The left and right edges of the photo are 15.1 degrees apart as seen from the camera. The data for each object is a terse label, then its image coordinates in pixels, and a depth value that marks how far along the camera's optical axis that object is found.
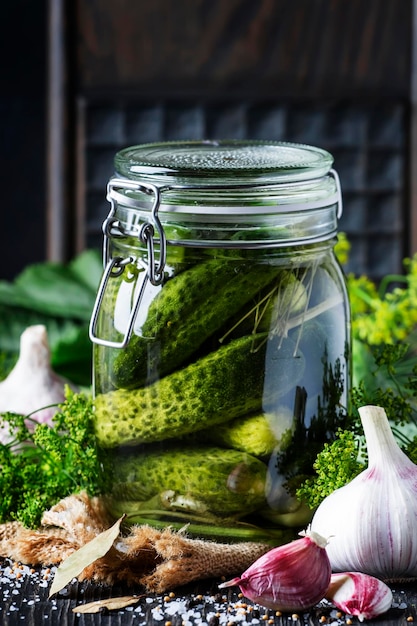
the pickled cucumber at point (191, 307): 0.62
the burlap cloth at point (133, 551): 0.61
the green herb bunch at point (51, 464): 0.67
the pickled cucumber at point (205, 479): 0.63
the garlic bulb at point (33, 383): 0.72
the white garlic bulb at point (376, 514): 0.60
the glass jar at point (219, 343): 0.62
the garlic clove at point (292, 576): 0.58
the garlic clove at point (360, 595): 0.59
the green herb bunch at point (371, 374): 0.63
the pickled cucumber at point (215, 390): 0.62
